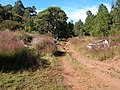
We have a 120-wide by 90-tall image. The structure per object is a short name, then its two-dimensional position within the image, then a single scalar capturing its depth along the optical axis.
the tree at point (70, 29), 26.84
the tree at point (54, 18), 21.41
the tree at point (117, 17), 13.91
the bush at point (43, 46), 6.33
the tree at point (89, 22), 23.77
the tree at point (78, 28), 26.60
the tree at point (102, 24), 16.00
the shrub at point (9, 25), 10.72
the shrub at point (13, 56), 3.92
